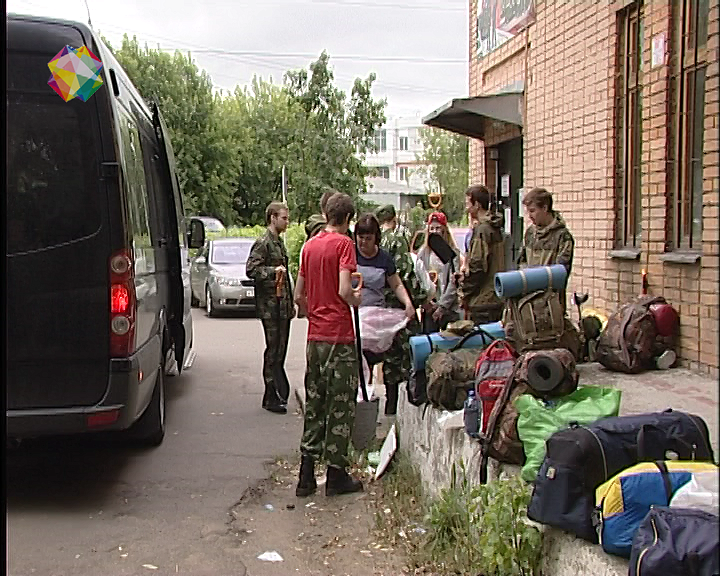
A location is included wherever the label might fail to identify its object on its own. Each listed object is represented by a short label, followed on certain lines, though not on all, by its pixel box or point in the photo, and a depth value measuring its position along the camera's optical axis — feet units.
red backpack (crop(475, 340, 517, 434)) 14.70
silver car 55.77
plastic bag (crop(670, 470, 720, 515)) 9.36
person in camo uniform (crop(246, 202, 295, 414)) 26.20
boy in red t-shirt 18.11
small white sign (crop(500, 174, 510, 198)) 38.19
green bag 12.55
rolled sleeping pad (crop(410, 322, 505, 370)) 17.95
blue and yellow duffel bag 10.02
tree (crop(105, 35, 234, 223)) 133.80
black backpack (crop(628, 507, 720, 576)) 8.43
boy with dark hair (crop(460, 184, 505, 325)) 21.16
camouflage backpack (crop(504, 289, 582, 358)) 17.43
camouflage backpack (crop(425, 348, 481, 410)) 16.87
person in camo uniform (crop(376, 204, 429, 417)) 23.59
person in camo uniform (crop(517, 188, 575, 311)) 20.33
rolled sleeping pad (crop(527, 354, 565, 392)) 13.74
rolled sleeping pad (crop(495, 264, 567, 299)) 17.40
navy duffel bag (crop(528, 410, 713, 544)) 11.01
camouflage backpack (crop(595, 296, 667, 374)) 20.44
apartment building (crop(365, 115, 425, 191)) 315.78
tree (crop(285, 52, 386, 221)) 80.79
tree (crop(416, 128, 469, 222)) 147.95
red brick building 20.58
